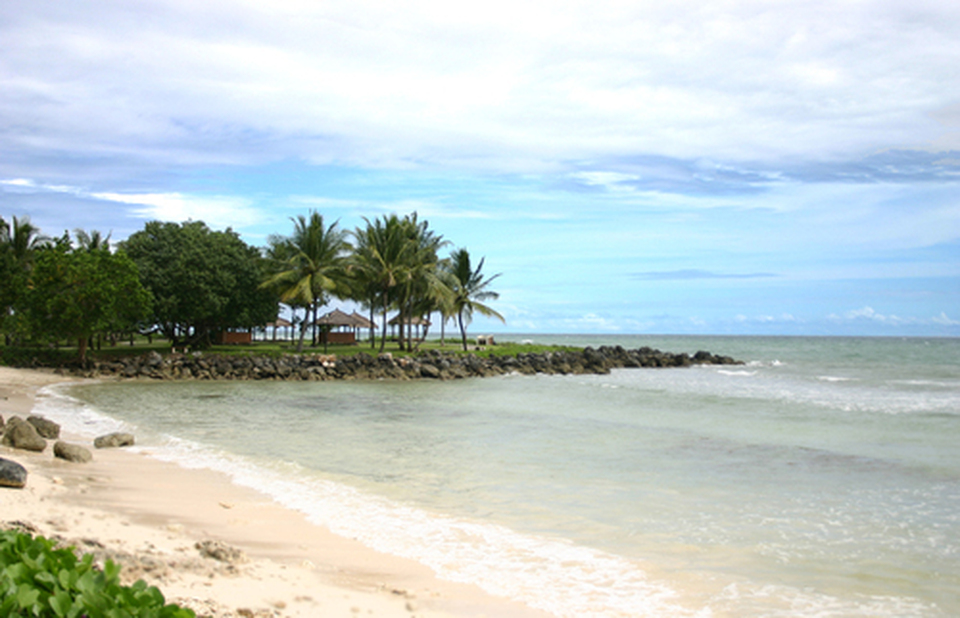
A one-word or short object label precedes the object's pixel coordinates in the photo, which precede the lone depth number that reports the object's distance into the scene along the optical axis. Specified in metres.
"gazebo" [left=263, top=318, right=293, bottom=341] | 50.19
